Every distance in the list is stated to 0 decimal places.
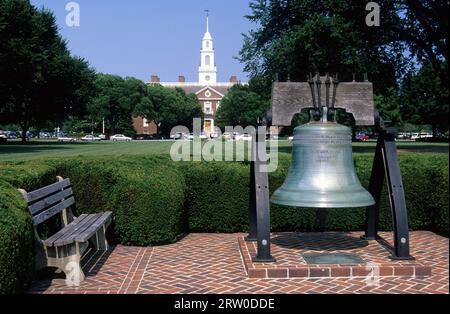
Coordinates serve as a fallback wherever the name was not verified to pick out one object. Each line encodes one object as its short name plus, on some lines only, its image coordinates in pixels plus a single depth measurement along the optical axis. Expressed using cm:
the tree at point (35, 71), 3212
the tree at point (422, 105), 5071
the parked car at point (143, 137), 9405
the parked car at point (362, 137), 7531
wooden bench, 579
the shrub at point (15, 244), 470
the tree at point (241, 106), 8700
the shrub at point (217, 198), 913
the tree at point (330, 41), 2417
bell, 580
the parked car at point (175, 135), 8759
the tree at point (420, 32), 2316
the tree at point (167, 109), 8950
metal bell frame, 621
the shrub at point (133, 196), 784
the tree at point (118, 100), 8375
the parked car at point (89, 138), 8099
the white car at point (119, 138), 8244
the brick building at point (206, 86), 12562
